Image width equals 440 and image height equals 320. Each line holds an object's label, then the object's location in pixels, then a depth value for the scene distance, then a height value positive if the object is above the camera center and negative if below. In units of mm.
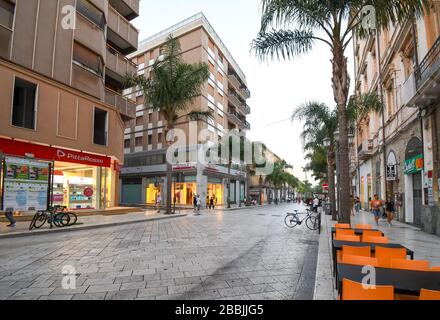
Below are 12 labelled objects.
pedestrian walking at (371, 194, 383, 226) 16069 -1110
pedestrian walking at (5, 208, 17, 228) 11586 -1307
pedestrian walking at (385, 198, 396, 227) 15194 -1263
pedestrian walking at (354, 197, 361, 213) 25734 -1675
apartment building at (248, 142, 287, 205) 63125 -614
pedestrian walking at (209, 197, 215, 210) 33125 -2161
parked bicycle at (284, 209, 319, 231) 13924 -1748
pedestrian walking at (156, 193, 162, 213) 24981 -1281
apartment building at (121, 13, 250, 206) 36781 +7397
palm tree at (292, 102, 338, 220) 19375 +4496
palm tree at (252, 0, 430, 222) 8967 +5522
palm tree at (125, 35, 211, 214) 21594 +7715
